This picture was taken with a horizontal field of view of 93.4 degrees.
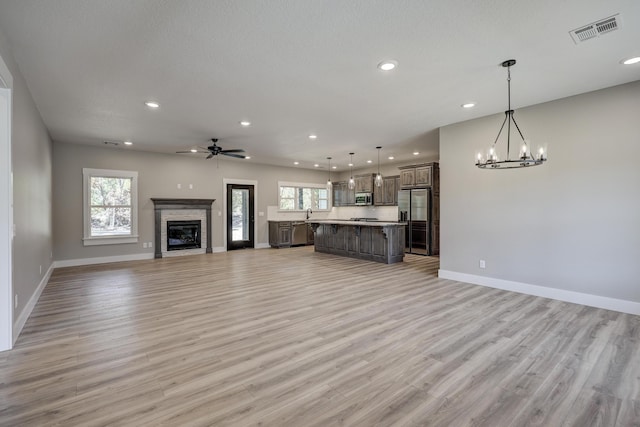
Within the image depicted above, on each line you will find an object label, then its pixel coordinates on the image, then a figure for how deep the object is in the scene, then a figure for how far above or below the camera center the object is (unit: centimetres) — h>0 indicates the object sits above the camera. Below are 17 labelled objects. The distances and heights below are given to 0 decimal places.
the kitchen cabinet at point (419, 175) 800 +103
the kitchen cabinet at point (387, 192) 959 +66
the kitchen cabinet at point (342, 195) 1098 +67
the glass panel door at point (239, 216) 934 -9
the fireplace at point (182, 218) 791 -11
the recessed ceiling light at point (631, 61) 302 +152
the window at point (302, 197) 1063 +60
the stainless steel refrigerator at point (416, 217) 812 -13
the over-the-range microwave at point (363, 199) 1025 +47
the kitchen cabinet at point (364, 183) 1025 +104
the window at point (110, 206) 698 +19
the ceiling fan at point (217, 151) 622 +131
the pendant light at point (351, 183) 778 +77
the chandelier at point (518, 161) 303 +58
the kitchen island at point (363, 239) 690 -67
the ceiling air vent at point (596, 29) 239 +150
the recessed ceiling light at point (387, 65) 303 +151
